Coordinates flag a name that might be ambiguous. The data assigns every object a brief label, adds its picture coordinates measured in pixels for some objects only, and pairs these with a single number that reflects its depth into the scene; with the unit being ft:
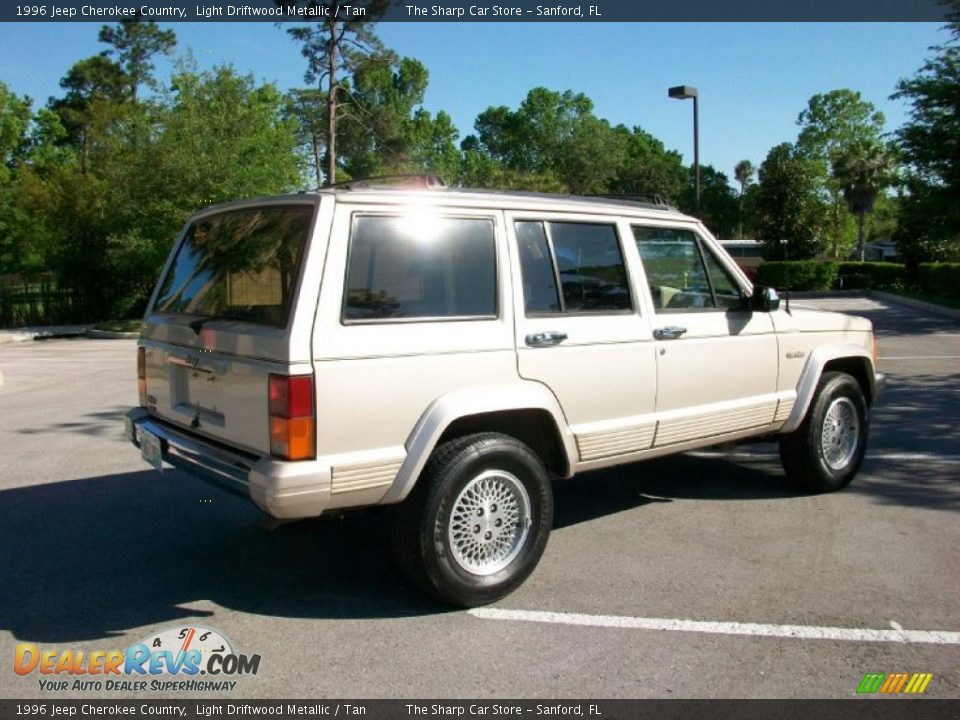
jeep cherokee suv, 12.38
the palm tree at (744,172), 308.60
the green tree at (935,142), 70.64
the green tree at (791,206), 146.41
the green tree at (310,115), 136.36
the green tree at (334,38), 106.01
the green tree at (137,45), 176.65
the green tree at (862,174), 203.16
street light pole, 68.13
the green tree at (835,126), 262.88
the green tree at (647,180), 188.85
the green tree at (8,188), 89.30
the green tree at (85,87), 177.47
